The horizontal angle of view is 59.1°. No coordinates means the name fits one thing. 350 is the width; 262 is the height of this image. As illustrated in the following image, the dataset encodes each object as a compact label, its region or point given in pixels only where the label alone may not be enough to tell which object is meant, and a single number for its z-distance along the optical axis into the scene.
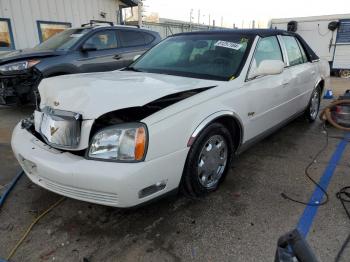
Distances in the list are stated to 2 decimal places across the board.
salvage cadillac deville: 2.16
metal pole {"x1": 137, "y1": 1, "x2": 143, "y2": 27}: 12.08
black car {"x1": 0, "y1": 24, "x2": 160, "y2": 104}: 5.45
